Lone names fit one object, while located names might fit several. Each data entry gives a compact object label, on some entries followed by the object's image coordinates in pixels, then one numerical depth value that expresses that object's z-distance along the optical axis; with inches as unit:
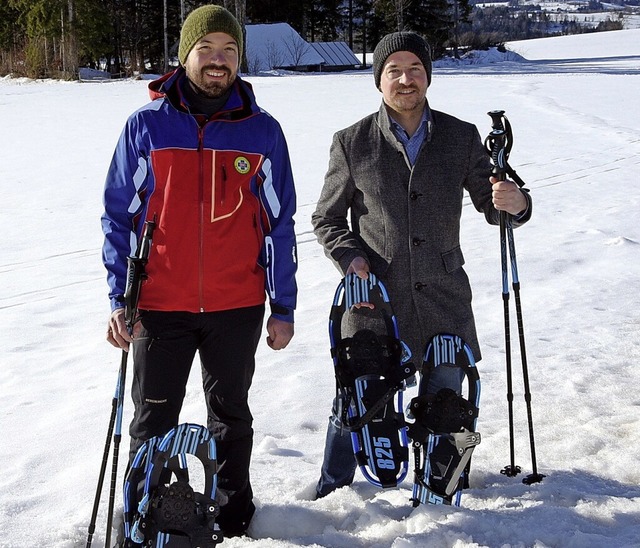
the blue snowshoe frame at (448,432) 119.4
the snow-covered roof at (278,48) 1456.7
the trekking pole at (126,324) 101.9
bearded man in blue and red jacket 105.3
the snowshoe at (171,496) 101.1
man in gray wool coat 120.3
